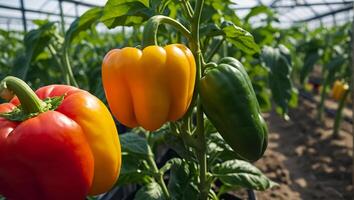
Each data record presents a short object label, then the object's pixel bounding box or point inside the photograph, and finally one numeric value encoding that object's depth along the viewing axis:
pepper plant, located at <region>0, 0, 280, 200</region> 0.40
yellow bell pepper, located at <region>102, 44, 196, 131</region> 0.40
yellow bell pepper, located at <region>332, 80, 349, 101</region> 1.84
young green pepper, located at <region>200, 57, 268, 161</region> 0.42
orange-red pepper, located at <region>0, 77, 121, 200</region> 0.35
